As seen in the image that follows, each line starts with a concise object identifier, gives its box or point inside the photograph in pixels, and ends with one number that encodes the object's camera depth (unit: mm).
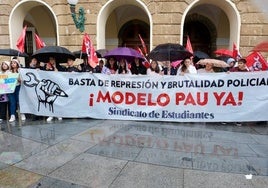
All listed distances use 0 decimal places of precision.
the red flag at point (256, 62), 7785
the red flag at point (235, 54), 10031
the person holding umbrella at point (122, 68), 7645
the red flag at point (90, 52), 7996
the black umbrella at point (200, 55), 10237
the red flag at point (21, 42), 8377
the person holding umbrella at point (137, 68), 8125
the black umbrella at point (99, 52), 9216
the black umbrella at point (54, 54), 7278
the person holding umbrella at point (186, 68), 7180
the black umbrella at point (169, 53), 7320
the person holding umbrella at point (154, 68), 7598
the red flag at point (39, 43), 9336
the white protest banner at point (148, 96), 6668
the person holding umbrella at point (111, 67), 7773
